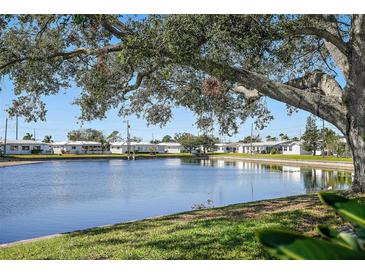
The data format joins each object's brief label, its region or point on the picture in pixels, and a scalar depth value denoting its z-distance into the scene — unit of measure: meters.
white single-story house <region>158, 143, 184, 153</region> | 97.25
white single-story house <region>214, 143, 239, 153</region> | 100.18
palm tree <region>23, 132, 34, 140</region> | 84.60
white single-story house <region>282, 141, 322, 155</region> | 70.56
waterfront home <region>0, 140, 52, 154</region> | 73.00
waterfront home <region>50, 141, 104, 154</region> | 83.38
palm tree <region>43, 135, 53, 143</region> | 90.06
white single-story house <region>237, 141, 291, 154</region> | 81.12
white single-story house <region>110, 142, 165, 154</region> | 91.50
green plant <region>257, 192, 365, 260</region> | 1.31
